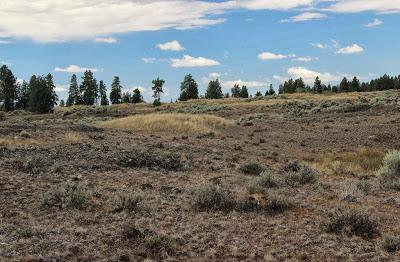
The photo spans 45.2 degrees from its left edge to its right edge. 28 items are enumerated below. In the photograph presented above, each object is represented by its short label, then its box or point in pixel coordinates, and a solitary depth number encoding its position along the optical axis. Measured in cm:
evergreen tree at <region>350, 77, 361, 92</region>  13738
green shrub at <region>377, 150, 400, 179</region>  1593
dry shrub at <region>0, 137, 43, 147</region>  2075
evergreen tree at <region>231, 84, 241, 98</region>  16950
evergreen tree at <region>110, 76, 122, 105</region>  13700
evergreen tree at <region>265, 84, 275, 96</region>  16277
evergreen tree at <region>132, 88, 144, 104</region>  13612
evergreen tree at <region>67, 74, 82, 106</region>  13300
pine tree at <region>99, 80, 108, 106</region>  13825
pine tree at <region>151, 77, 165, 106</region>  12706
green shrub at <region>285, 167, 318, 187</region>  1476
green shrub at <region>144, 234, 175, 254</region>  820
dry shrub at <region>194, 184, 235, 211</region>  1120
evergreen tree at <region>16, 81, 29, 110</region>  11456
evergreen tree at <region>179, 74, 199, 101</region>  13250
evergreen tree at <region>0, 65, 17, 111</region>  10600
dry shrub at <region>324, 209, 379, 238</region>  916
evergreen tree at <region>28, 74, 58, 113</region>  9931
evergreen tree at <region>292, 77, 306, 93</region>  15715
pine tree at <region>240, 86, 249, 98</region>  15646
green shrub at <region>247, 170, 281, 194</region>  1365
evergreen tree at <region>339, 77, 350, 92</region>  14096
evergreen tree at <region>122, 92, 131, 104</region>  14250
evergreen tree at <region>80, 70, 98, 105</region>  12700
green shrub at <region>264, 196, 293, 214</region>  1103
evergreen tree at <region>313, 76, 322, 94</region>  14781
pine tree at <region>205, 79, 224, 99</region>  14909
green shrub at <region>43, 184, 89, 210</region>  1088
